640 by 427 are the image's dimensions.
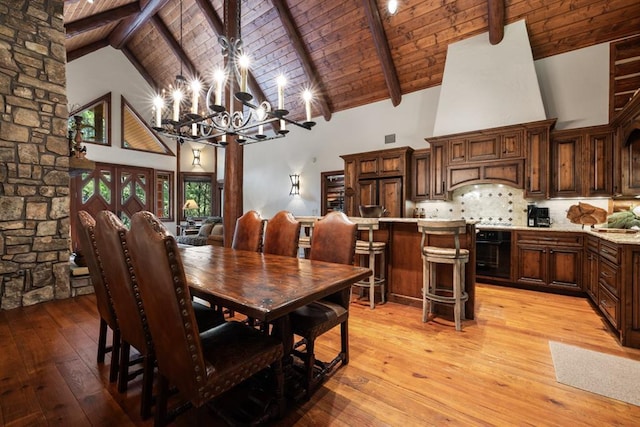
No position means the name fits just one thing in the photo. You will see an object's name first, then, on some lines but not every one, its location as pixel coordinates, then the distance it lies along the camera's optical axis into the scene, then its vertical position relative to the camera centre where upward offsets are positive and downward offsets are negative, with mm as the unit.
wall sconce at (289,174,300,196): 7262 +740
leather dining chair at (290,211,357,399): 1705 -625
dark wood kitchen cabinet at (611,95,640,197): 3231 +778
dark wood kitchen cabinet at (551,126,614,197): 3750 +720
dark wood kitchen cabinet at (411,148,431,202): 5109 +727
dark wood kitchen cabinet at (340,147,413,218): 5184 +663
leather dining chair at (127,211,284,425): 1015 -486
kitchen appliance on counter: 4168 -36
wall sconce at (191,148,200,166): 9062 +1784
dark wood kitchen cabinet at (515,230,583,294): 3609 -595
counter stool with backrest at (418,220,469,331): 2625 -463
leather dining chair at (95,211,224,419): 1369 -403
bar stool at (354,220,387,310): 3139 -444
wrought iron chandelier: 2381 +983
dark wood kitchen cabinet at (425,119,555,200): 4027 +855
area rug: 1743 -1072
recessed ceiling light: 3252 +2376
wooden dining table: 1206 -372
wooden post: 4527 +425
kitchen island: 2916 -547
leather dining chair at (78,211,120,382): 1729 -446
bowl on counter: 3494 +31
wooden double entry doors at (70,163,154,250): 6977 +550
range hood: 4152 +2006
